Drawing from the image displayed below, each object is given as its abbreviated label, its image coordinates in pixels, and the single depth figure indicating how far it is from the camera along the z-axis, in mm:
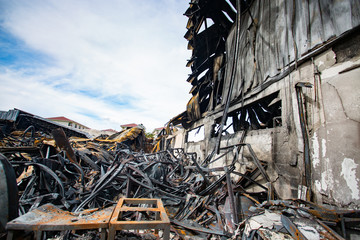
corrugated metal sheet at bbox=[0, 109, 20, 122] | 12133
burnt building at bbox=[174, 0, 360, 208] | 2600
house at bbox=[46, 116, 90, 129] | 50909
